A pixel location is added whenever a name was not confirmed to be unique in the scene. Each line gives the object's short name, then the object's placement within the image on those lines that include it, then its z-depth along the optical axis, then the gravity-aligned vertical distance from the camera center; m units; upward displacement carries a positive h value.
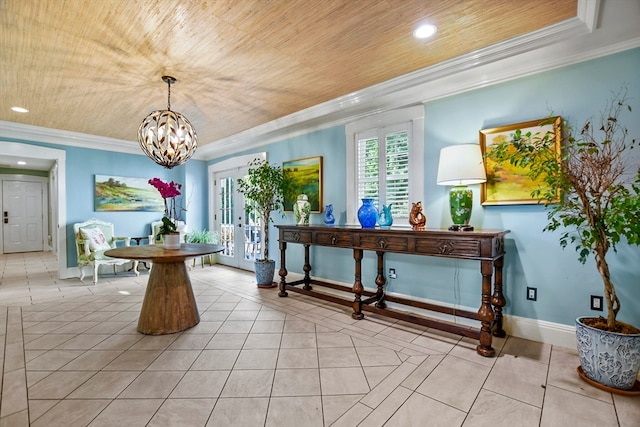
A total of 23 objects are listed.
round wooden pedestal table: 2.83 -0.82
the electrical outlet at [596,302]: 2.33 -0.72
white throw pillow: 4.90 -0.44
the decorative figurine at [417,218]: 2.86 -0.09
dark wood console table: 2.36 -0.38
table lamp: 2.61 +0.29
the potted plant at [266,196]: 4.49 +0.21
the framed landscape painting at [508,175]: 2.54 +0.29
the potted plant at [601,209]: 1.84 -0.01
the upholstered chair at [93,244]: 4.86 -0.55
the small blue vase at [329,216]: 3.79 -0.08
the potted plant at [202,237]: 5.87 -0.52
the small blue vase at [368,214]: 3.25 -0.05
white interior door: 8.14 -0.13
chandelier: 2.97 +0.73
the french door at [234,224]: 5.54 -0.26
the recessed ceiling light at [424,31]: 2.23 +1.33
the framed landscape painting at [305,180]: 4.30 +0.43
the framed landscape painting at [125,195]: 5.59 +0.30
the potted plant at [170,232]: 2.96 -0.22
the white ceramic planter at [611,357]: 1.84 -0.92
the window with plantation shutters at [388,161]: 3.26 +0.55
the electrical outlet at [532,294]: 2.59 -0.73
